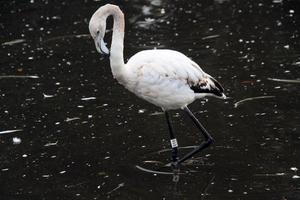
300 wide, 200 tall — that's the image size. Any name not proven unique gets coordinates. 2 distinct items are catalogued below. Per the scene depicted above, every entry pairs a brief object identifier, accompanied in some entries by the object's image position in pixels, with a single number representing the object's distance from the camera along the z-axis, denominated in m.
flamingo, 12.47
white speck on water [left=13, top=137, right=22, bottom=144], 14.77
